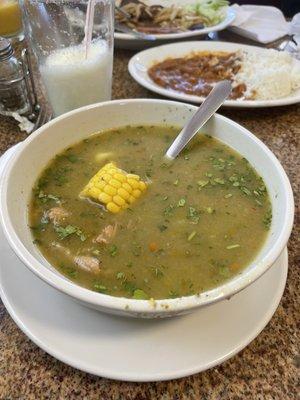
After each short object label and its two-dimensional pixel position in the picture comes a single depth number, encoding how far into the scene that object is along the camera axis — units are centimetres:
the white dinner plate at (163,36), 49
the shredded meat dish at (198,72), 44
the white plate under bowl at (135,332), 19
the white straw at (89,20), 32
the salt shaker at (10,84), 36
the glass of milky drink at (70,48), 36
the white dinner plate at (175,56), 40
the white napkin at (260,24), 54
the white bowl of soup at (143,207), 21
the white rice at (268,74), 42
